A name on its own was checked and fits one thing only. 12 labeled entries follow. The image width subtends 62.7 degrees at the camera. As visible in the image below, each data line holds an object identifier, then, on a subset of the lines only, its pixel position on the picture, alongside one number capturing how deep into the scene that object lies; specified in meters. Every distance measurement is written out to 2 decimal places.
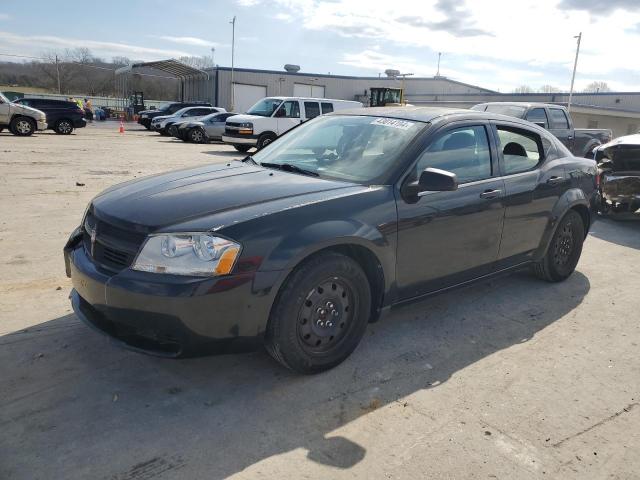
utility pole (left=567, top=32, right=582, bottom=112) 36.88
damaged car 8.19
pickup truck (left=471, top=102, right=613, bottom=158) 12.34
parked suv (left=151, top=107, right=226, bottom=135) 26.56
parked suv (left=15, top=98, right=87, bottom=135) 22.88
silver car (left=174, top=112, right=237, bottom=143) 22.55
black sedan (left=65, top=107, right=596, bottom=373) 2.82
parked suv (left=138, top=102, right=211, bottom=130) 31.84
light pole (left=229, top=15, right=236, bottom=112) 44.28
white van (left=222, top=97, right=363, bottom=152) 17.23
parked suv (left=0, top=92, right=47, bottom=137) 19.45
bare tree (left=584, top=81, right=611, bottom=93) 72.10
